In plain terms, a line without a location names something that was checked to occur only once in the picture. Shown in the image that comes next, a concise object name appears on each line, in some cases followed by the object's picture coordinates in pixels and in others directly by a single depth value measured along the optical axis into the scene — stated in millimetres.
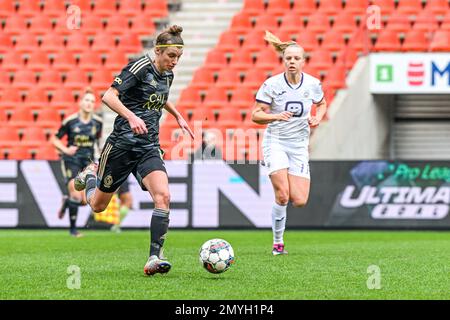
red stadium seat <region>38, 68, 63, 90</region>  22969
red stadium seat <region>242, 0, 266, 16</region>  23578
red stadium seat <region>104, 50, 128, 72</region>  23234
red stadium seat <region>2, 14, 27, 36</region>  24531
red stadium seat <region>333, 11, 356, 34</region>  22266
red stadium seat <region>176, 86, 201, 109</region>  21656
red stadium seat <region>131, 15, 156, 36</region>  23969
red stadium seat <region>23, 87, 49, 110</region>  22531
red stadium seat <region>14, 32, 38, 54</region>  24016
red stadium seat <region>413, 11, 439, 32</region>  20703
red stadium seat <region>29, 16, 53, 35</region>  24438
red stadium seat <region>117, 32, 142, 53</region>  23719
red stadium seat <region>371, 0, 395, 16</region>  22219
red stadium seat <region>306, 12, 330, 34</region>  22484
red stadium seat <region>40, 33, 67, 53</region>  23938
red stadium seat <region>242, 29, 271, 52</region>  22750
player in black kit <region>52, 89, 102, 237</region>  16219
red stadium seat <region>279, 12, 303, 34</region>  22688
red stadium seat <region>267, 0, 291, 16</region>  23328
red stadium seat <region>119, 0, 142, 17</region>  24469
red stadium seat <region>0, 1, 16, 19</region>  24938
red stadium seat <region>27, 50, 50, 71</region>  23625
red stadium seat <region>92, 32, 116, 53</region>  23688
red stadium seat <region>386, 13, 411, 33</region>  21406
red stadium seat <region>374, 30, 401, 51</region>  21000
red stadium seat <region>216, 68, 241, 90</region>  21891
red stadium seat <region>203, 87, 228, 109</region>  21453
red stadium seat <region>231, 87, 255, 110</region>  21266
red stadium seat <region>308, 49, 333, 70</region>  21516
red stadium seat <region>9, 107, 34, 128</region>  22219
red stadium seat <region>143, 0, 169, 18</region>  24328
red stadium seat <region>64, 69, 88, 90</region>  22859
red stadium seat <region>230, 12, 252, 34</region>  23453
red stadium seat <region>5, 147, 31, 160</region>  21406
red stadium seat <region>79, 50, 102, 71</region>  23375
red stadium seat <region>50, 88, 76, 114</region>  22359
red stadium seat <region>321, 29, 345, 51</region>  21969
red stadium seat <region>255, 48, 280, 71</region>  22234
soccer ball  8742
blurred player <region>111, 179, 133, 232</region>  17734
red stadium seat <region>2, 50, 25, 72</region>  23656
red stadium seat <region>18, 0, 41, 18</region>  24906
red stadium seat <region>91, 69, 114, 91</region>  22641
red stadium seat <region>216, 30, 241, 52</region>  22969
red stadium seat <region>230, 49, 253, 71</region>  22448
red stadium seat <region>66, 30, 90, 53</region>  23844
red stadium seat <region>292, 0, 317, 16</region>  23094
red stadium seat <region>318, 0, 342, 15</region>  22797
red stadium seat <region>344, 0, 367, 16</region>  22522
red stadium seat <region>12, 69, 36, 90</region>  23109
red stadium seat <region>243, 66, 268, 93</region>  21656
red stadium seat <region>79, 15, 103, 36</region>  24266
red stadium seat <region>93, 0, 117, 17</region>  24594
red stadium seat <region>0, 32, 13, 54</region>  24188
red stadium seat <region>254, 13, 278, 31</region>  23094
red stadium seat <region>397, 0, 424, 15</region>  22203
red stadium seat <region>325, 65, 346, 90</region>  20844
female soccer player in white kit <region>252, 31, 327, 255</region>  11688
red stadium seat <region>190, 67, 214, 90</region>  22281
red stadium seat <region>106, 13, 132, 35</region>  24125
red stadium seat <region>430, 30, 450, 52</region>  20406
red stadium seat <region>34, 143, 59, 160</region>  21219
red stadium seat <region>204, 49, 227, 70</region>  22812
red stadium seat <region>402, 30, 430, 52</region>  20797
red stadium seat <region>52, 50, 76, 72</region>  23453
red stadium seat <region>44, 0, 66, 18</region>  24750
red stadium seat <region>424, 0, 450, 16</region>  21953
